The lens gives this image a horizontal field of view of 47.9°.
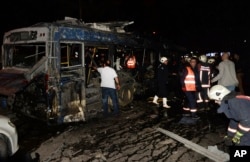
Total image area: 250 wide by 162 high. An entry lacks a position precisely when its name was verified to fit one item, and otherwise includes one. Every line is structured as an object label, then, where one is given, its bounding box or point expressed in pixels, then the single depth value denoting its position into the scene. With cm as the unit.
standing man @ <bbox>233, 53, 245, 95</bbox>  1045
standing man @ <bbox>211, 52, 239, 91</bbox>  796
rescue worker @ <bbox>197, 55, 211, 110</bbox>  866
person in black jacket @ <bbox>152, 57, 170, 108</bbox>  959
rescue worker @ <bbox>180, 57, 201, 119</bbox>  778
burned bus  693
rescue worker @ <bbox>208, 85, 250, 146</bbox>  404
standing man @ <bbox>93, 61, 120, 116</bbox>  845
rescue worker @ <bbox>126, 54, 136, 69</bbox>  1037
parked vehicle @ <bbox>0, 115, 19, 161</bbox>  481
